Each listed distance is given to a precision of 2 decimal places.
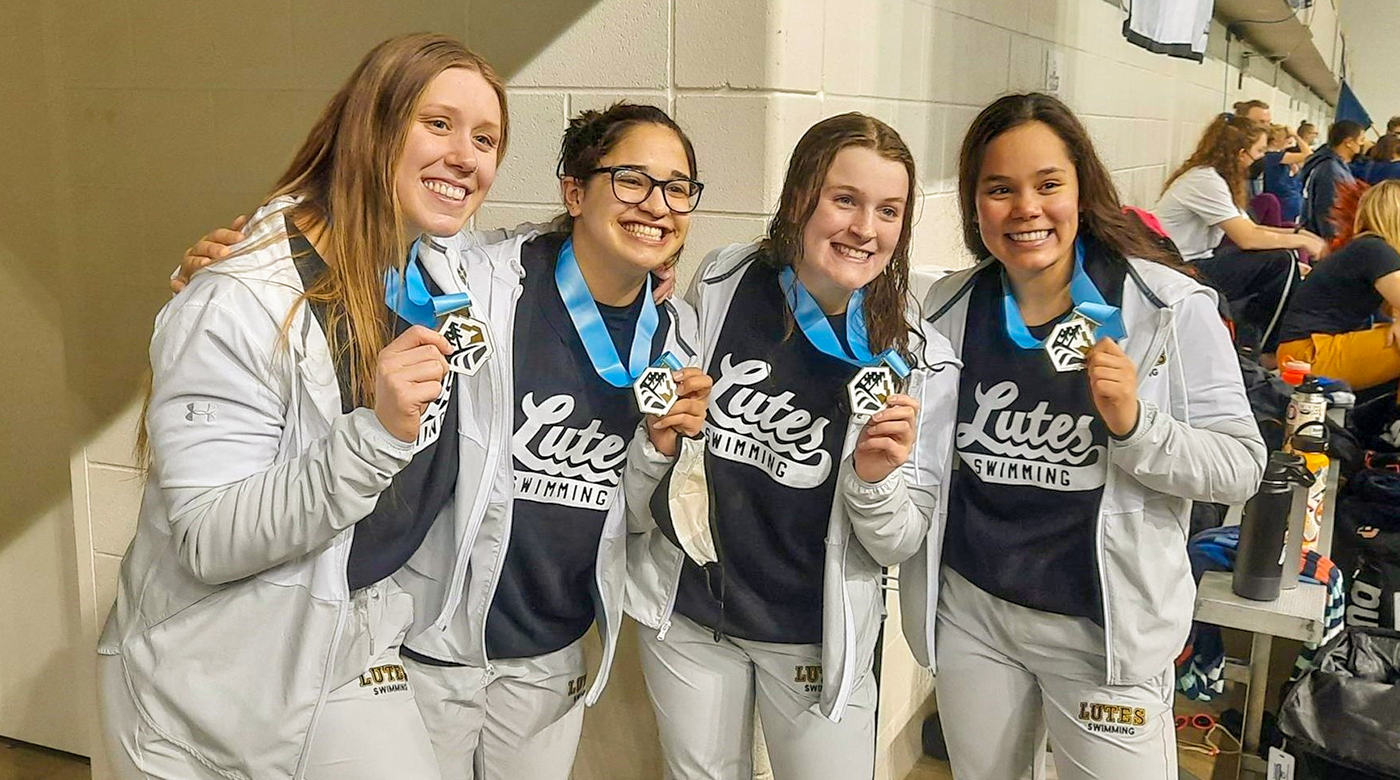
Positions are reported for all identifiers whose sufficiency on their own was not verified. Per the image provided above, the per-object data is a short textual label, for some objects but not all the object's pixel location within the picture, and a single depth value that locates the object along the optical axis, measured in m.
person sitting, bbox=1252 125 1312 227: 7.32
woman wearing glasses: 1.80
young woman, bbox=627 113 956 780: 1.84
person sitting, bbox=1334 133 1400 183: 7.60
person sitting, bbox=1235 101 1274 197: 6.86
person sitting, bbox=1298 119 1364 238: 7.50
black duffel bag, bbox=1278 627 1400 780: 2.56
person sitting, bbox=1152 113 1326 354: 5.61
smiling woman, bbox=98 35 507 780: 1.45
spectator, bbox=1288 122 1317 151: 11.54
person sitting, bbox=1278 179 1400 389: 4.00
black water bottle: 2.29
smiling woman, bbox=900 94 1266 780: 1.86
